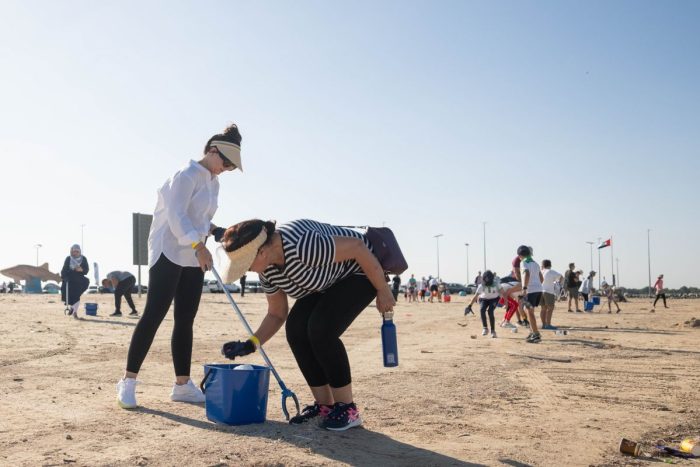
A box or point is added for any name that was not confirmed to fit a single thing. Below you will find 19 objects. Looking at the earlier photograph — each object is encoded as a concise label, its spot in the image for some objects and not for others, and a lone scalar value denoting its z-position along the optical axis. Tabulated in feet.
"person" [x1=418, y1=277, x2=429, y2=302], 132.26
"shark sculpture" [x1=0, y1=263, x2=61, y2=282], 170.40
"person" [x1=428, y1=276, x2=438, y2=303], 119.44
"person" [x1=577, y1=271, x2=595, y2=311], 89.33
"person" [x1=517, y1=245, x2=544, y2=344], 39.09
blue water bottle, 14.55
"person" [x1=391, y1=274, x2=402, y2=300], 92.21
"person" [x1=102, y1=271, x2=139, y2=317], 53.98
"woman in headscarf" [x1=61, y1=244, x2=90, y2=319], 49.75
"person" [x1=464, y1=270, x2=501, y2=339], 39.55
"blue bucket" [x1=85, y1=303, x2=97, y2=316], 52.44
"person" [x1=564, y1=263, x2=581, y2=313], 74.23
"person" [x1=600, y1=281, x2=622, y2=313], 77.54
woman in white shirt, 15.64
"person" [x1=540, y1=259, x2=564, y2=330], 45.34
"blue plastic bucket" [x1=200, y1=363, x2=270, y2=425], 13.52
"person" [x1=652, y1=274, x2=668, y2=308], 96.63
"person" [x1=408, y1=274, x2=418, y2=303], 121.30
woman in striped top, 12.53
